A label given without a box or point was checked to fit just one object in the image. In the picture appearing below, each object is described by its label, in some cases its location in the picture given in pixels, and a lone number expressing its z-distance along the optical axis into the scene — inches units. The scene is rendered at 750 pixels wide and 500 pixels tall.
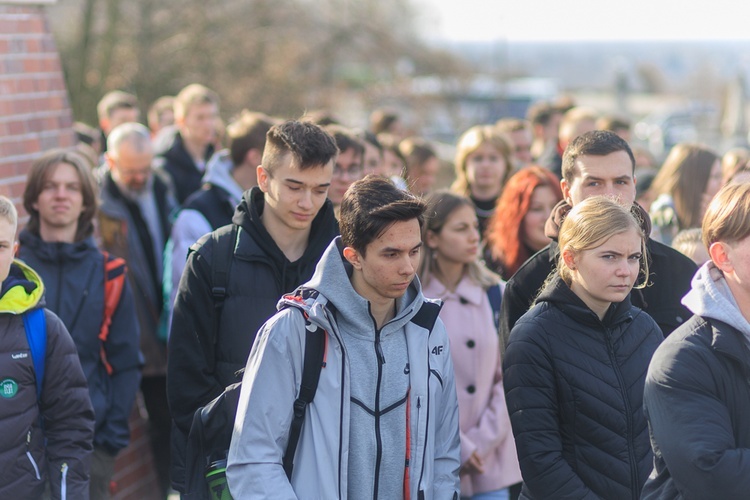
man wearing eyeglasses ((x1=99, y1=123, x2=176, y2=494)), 526.3
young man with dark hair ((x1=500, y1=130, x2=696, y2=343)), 352.8
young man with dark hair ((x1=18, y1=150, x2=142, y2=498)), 411.5
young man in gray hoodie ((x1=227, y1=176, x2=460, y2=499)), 274.5
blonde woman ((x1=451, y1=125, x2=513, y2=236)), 594.2
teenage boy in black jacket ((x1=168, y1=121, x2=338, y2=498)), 347.6
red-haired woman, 467.8
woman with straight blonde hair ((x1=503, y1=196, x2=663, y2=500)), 294.2
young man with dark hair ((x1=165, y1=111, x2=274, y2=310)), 465.7
